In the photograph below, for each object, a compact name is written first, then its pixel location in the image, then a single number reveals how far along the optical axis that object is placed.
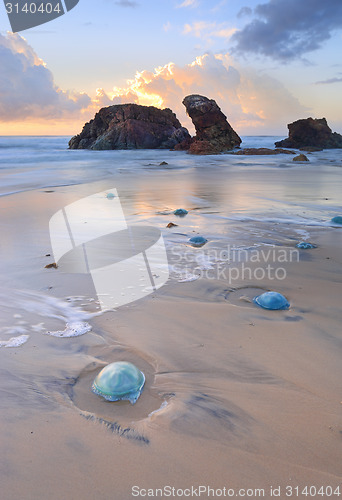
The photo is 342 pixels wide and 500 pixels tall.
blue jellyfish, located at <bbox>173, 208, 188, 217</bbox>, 5.47
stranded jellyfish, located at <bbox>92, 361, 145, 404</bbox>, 1.53
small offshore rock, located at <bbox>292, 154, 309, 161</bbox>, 17.55
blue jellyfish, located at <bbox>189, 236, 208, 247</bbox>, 3.84
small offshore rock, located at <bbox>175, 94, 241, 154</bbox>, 26.77
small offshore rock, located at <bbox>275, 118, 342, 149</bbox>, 31.50
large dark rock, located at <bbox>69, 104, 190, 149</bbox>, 35.09
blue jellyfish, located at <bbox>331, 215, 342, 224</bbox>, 4.71
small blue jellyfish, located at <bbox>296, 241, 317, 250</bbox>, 3.66
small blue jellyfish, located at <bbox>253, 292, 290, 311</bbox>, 2.31
